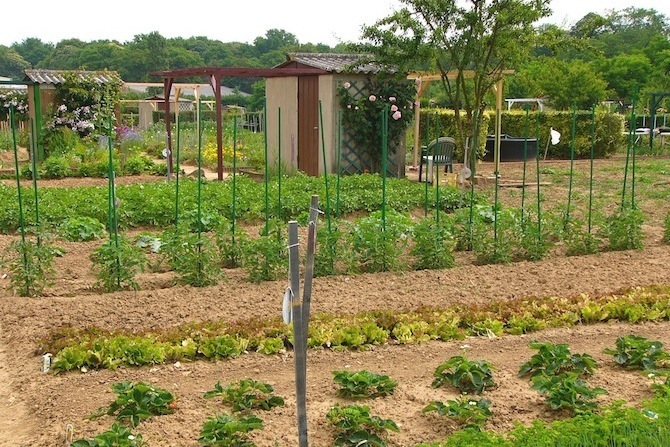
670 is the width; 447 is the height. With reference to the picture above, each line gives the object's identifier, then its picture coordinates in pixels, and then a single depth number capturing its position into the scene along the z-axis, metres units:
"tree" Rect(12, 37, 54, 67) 69.28
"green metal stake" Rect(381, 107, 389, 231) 7.62
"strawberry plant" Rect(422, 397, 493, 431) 4.00
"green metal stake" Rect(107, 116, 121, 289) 6.65
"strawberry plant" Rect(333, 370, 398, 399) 4.43
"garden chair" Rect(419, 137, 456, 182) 14.16
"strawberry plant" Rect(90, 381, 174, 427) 4.05
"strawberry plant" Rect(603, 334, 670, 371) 4.89
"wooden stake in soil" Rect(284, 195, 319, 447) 3.47
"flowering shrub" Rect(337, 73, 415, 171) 15.77
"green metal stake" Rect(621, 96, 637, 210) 8.52
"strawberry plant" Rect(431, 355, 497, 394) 4.54
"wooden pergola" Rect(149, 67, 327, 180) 14.83
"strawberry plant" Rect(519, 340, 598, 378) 4.73
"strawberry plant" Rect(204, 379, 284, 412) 4.25
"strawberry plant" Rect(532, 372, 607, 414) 4.17
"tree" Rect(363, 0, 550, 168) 14.09
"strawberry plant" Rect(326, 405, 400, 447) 3.80
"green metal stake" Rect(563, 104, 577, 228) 8.50
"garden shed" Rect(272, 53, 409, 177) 15.88
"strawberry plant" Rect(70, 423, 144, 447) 3.61
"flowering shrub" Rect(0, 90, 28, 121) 24.06
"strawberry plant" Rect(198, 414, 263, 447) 3.70
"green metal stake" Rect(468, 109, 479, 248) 8.27
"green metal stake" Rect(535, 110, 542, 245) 8.04
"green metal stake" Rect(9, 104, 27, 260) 6.57
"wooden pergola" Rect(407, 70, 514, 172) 15.15
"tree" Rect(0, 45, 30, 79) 64.12
